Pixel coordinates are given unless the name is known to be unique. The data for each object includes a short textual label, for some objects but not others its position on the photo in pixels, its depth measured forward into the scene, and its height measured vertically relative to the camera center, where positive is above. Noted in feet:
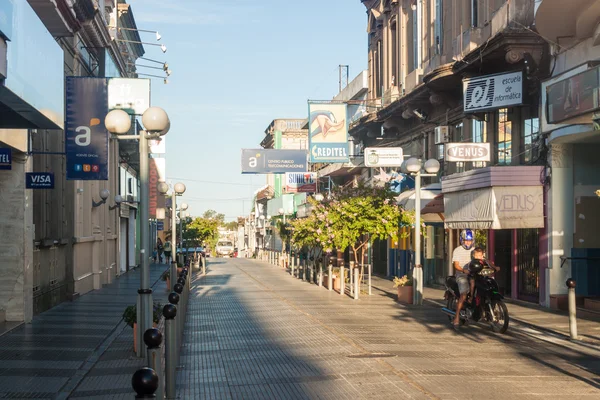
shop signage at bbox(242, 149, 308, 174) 127.13 +9.69
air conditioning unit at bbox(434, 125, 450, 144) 85.92 +9.22
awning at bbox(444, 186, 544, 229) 65.51 +1.12
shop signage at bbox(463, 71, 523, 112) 67.64 +11.22
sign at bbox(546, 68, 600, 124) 48.47 +7.94
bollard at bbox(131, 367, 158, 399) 16.31 -3.24
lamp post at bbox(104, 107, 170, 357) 35.94 +3.26
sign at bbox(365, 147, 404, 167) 74.38 +6.01
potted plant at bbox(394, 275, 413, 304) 69.82 -5.85
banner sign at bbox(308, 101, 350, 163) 98.88 +11.15
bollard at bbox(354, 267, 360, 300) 75.23 -5.78
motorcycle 47.21 -4.80
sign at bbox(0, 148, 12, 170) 48.32 +3.94
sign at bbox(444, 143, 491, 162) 71.26 +6.09
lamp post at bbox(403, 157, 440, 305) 66.80 +2.24
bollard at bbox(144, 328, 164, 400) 23.54 -3.95
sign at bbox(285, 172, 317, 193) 169.69 +8.69
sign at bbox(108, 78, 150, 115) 88.02 +14.15
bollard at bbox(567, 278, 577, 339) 45.21 -5.16
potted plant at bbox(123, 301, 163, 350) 43.27 -5.05
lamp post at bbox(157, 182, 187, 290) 92.63 +3.69
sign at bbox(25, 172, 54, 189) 55.06 +2.93
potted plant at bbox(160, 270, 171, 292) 86.55 -6.32
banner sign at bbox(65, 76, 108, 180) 60.70 +7.36
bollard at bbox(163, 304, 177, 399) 29.73 -4.80
